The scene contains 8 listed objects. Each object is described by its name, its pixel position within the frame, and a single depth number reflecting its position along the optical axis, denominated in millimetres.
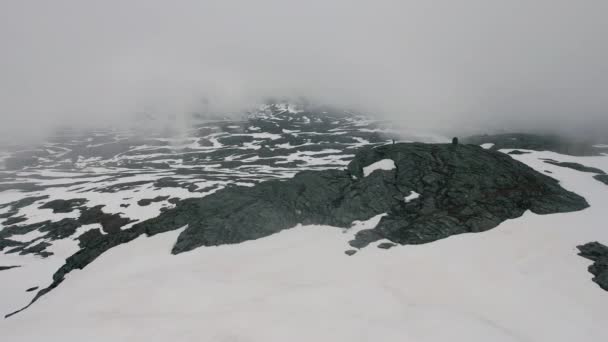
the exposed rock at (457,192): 26703
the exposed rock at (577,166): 43406
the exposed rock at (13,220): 84781
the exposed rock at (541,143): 85938
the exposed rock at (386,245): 24731
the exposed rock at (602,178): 37906
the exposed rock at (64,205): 90388
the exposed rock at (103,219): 74825
